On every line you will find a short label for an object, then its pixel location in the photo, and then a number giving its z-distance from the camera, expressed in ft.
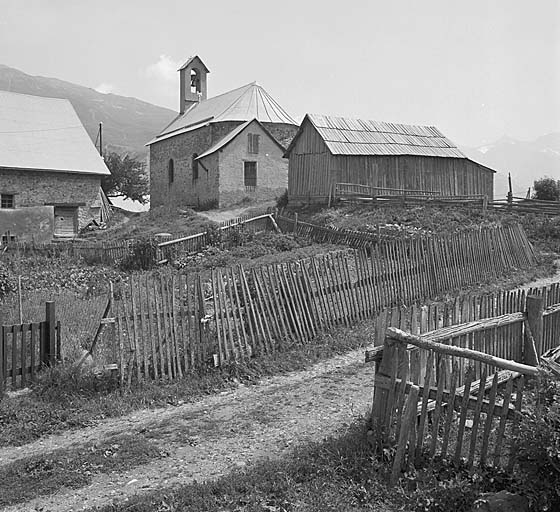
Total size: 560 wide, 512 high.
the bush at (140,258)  74.23
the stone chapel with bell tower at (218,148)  132.67
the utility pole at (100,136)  171.22
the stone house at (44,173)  108.47
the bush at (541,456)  13.91
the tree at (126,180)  187.52
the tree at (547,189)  110.32
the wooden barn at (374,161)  105.29
